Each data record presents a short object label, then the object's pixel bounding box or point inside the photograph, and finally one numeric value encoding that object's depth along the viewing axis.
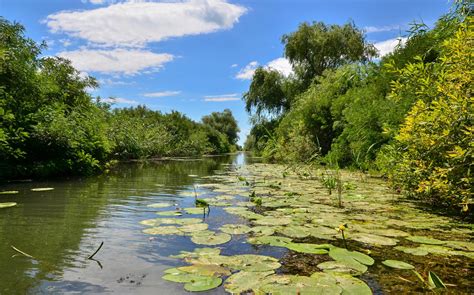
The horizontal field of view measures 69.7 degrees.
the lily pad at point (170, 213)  5.02
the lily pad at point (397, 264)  2.88
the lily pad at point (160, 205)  5.72
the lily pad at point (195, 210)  5.11
